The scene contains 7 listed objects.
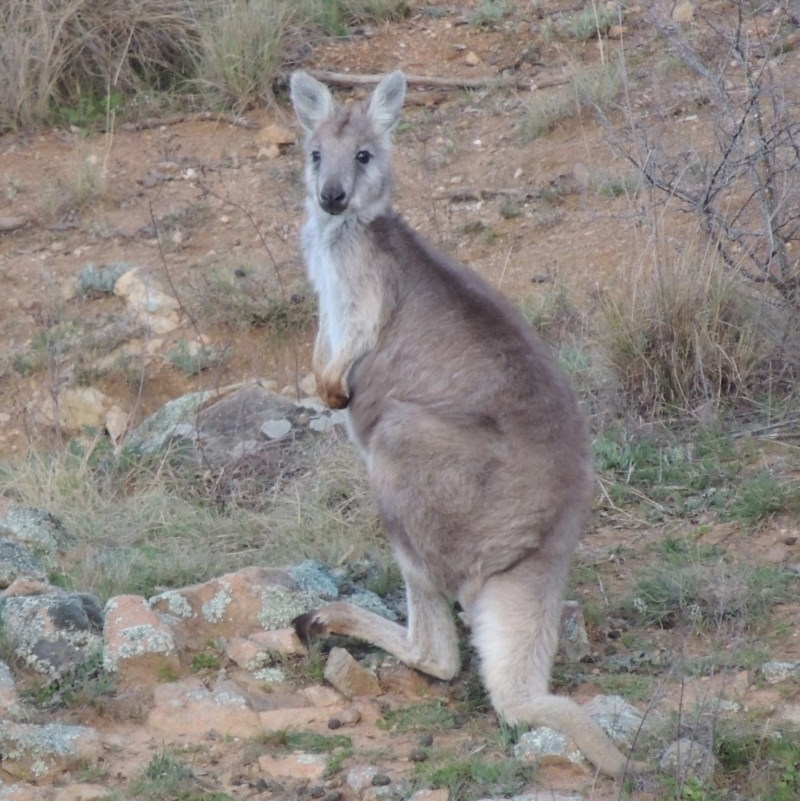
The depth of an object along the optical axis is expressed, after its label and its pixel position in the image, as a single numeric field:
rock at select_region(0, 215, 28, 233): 21.42
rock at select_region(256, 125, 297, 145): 22.62
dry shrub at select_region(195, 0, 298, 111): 22.47
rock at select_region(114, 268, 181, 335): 19.58
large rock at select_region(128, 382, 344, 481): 15.20
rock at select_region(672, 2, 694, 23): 21.98
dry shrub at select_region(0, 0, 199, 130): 22.20
